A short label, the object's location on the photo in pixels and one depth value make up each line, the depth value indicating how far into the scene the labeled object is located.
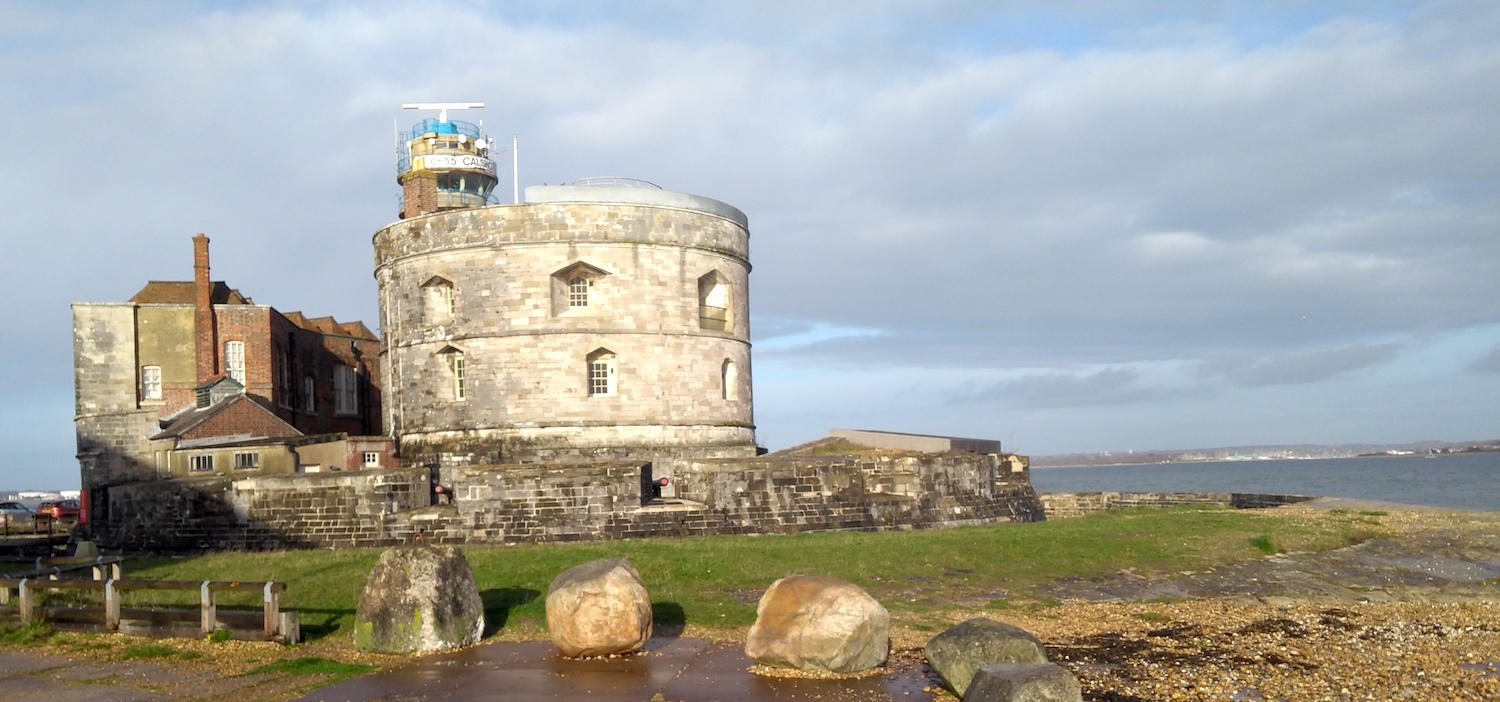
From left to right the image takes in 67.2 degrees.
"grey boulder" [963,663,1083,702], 8.00
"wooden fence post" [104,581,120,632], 12.43
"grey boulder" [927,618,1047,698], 9.49
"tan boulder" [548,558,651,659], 10.84
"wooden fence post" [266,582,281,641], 11.74
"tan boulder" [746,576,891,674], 10.21
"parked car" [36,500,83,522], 40.62
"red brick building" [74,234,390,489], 33.50
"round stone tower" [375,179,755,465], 26.77
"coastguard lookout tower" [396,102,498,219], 35.00
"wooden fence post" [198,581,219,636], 11.91
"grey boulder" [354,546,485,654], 11.38
